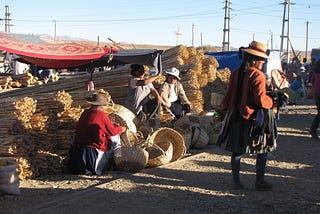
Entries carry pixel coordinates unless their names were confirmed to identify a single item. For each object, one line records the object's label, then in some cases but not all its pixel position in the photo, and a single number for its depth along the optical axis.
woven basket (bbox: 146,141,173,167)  7.91
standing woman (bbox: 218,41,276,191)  6.04
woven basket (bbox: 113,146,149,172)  7.57
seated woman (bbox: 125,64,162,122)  9.24
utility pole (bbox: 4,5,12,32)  64.73
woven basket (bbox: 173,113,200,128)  10.24
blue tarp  20.45
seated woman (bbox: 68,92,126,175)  7.36
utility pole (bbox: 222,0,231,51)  58.22
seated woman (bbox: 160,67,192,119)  10.35
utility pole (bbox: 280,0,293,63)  53.69
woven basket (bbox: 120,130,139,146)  8.08
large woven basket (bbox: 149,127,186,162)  8.55
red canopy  6.83
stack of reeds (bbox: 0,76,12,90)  23.47
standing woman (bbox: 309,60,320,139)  11.23
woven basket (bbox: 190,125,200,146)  9.82
